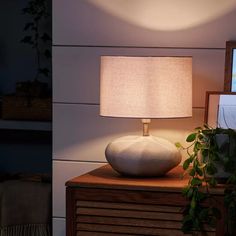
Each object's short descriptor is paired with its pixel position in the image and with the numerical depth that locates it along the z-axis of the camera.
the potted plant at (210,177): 2.28
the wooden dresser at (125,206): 2.35
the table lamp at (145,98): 2.43
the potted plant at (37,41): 3.57
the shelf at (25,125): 3.51
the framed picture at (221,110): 2.59
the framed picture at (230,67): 2.67
